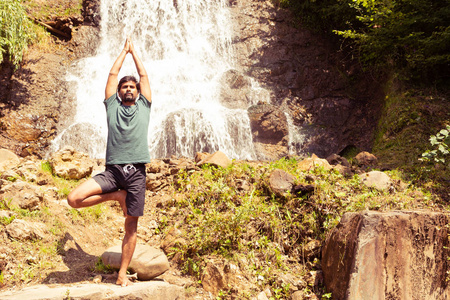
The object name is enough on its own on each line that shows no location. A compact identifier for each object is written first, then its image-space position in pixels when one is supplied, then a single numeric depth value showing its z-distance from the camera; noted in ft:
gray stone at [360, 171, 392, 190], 18.47
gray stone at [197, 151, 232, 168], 20.57
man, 11.96
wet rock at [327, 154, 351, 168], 22.97
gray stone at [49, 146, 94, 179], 20.29
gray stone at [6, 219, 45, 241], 13.73
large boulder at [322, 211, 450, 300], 13.11
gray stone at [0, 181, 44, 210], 15.31
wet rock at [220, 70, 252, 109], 39.93
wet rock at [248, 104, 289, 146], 37.09
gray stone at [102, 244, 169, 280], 13.44
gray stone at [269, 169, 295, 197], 17.76
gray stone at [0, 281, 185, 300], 10.37
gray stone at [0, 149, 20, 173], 19.94
